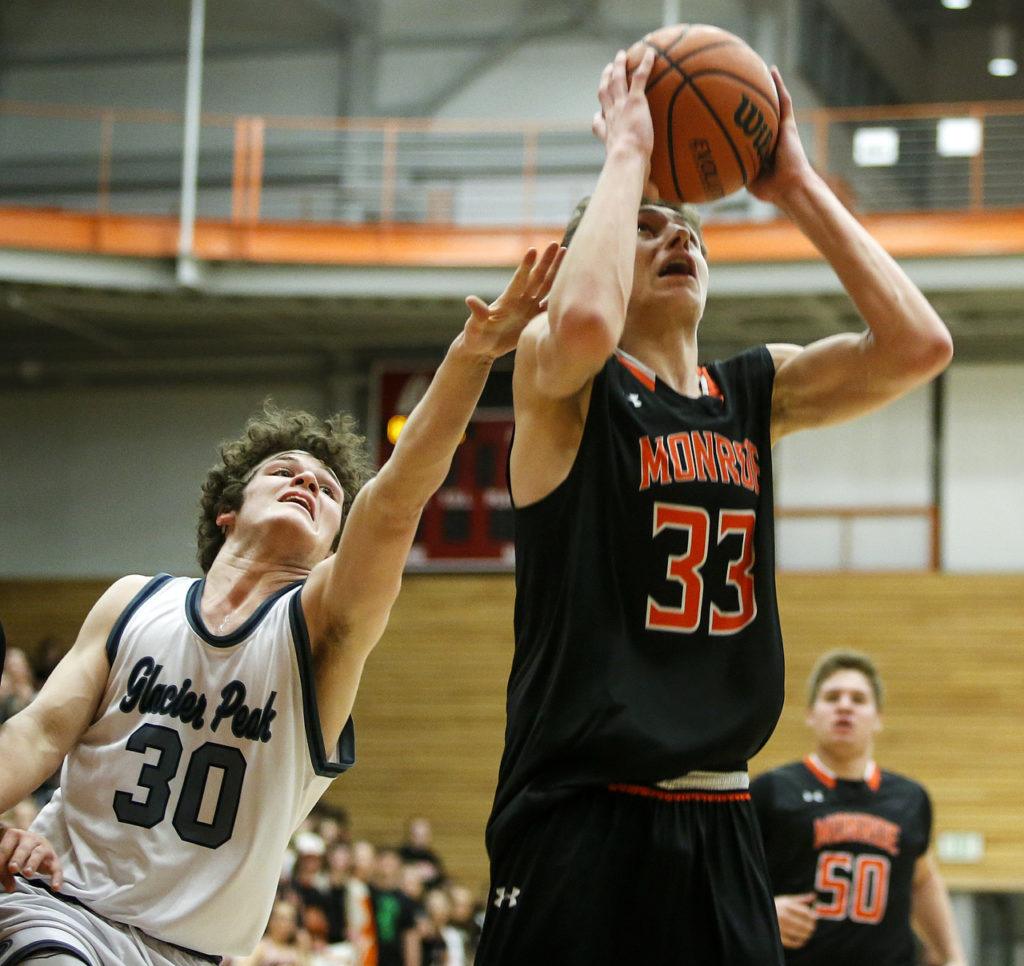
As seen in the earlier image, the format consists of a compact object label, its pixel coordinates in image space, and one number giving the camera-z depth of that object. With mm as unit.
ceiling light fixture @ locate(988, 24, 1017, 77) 20203
